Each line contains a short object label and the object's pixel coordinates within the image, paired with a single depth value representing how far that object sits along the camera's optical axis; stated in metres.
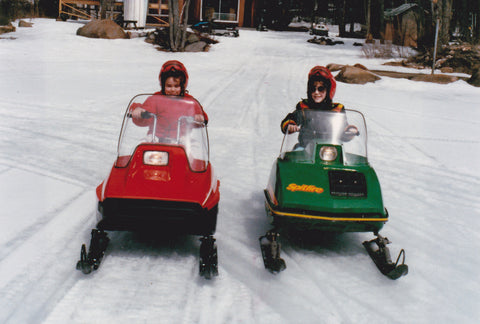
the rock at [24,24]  22.86
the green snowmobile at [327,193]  3.37
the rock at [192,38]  20.67
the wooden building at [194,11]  29.77
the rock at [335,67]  16.17
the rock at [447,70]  16.75
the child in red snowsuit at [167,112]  3.75
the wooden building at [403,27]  26.20
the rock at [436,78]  14.25
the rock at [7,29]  19.83
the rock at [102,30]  21.09
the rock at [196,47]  19.89
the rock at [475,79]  14.09
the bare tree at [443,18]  18.28
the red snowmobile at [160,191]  3.16
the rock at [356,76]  13.83
